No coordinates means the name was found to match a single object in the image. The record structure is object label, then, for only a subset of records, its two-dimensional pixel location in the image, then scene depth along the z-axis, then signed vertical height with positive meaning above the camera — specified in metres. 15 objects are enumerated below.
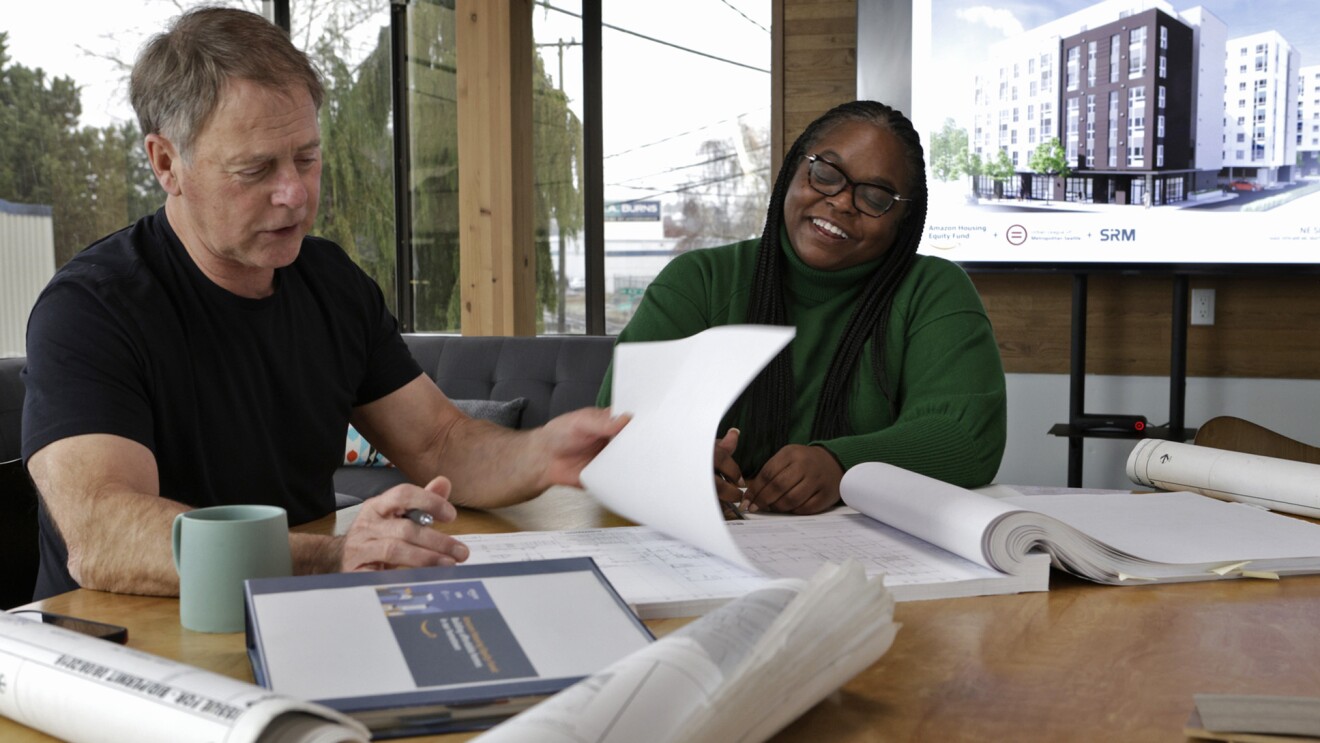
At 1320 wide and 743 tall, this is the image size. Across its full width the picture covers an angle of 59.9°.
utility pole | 4.36 -0.08
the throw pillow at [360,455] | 3.28 -0.54
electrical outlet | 3.49 -0.13
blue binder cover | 0.63 -0.23
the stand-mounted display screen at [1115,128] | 3.27 +0.40
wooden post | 3.88 +0.35
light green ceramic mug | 0.83 -0.22
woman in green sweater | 1.64 -0.06
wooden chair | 1.74 -0.27
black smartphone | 0.78 -0.24
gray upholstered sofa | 3.03 -0.29
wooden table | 0.66 -0.27
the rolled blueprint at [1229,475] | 1.30 -0.25
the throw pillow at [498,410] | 2.98 -0.37
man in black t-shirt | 1.14 -0.09
